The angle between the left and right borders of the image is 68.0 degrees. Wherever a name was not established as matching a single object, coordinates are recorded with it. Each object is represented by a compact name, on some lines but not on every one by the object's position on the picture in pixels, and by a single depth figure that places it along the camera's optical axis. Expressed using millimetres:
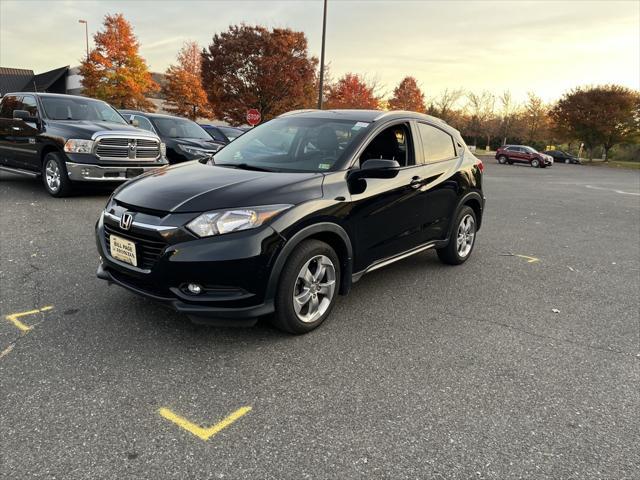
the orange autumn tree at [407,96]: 51406
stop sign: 20975
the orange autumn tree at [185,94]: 39312
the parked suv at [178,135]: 11094
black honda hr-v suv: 3076
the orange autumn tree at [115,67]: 37500
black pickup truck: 8180
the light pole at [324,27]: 21141
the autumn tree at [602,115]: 48375
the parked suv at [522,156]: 37531
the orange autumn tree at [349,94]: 41469
